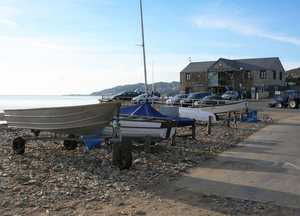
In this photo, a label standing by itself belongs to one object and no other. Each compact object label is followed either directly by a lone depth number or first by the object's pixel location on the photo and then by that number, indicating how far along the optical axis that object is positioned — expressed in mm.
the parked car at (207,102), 19087
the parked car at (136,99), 28610
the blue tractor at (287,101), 26929
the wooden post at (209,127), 11208
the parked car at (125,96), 35418
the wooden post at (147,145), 7610
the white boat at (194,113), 14362
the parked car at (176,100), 26829
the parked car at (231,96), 34965
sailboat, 8241
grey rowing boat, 7305
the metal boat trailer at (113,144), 6047
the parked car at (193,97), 23634
